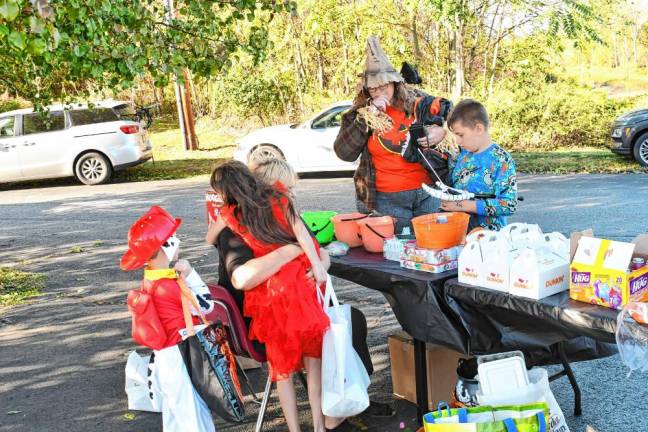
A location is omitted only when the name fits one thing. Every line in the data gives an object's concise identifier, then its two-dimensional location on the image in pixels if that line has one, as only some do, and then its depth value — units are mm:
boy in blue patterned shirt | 3525
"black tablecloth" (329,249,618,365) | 2545
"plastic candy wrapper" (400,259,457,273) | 3152
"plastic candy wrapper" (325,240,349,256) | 3738
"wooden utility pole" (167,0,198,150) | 17031
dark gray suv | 11711
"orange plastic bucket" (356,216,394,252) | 3654
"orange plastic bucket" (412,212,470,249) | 3182
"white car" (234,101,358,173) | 12703
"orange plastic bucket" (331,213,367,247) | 3844
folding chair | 3494
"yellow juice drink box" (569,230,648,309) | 2457
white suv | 13711
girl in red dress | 3221
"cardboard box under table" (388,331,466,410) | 3633
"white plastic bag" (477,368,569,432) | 2859
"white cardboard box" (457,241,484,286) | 2916
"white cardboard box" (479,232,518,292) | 2801
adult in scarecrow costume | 3971
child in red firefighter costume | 3199
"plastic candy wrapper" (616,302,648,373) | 2355
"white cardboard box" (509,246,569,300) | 2674
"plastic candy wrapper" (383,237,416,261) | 3418
